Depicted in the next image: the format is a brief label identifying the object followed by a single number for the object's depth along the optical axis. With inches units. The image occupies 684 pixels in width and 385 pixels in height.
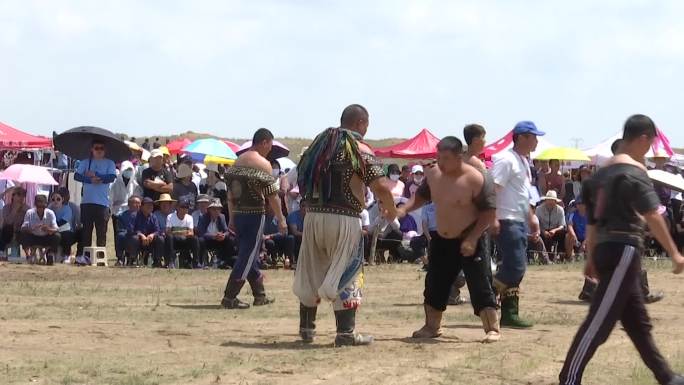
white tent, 1008.0
